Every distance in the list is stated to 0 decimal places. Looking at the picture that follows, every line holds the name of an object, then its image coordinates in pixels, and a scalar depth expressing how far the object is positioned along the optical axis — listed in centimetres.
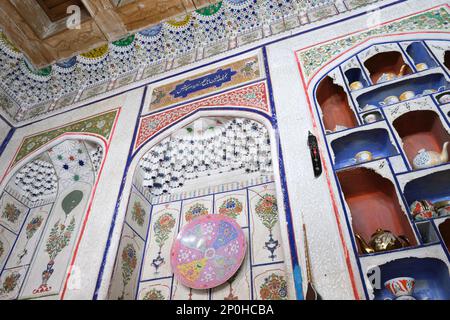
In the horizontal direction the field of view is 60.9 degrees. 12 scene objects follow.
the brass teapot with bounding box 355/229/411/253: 213
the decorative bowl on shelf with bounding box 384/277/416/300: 198
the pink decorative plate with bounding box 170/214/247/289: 279
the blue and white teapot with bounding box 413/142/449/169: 231
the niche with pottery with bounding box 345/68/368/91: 310
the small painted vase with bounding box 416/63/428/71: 290
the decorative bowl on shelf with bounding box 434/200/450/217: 211
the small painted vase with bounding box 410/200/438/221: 213
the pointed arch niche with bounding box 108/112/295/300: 282
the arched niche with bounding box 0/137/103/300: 347
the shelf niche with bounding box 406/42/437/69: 290
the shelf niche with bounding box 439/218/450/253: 205
